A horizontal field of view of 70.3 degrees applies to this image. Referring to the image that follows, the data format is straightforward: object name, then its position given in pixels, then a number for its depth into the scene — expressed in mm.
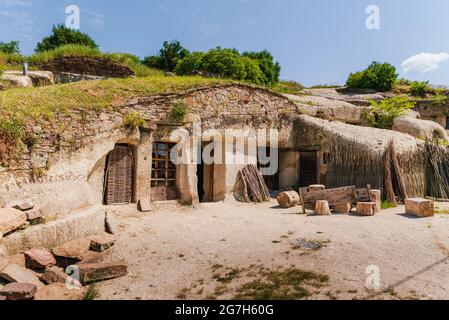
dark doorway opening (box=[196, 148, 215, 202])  11117
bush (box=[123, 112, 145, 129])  8783
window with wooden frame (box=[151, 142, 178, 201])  9773
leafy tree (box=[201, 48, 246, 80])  20172
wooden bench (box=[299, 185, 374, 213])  8812
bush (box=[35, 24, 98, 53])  29578
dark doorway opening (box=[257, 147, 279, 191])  12125
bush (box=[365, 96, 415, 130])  14578
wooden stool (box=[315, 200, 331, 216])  8562
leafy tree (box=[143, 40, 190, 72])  30609
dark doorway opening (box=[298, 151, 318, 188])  11883
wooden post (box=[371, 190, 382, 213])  8655
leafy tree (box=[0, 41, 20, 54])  27242
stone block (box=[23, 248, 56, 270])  5047
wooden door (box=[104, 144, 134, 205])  8867
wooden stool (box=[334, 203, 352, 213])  8711
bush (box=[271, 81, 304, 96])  24669
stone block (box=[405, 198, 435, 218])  7762
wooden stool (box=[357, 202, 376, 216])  8195
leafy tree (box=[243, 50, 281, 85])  25766
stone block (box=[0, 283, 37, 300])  4047
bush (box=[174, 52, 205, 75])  20578
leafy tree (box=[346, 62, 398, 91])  25281
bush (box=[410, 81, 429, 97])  24281
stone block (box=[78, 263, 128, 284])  4863
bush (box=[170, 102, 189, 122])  9690
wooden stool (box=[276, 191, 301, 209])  10070
